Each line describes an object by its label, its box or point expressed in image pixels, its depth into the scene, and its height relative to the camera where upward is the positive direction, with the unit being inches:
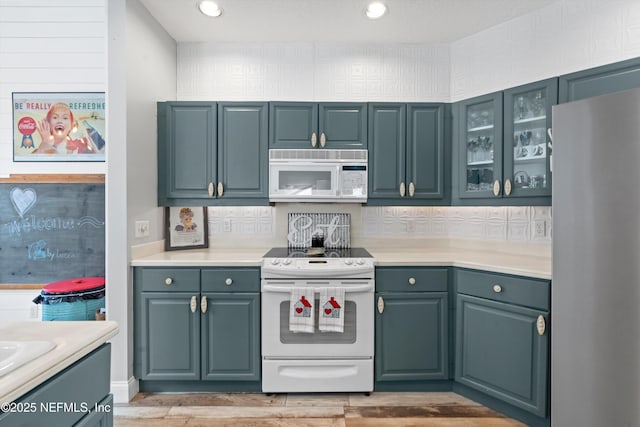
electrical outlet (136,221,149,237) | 97.3 -6.0
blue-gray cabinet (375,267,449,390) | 94.8 -32.1
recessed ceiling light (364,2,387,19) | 96.7 +57.0
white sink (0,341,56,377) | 29.6 -13.6
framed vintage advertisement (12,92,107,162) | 116.0 +27.7
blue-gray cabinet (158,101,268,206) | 107.7 +17.0
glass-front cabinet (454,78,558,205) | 90.0 +17.9
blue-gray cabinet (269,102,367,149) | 108.6 +26.4
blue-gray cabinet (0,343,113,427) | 29.8 -18.7
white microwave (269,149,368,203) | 106.9 +10.4
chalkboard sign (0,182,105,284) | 115.0 -7.9
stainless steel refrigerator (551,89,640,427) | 57.5 -9.4
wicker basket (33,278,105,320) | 97.7 -26.8
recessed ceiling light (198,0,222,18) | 95.7 +56.8
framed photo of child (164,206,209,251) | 112.7 -6.7
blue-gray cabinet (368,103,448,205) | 109.0 +18.1
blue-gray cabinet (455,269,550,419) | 78.8 -31.7
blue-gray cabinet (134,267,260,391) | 93.2 -31.9
